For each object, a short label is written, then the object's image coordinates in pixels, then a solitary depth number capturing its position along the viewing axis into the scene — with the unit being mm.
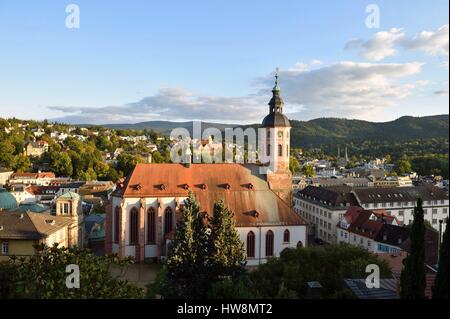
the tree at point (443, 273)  13156
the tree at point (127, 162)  114062
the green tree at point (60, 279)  14406
